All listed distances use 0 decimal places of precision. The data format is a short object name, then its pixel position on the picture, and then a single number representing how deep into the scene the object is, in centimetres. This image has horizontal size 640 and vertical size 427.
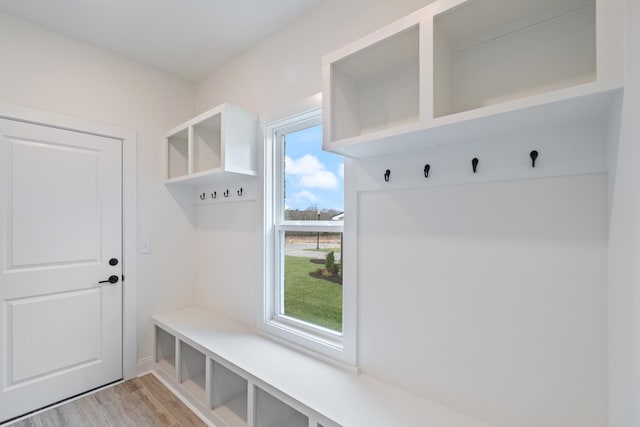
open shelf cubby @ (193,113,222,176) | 241
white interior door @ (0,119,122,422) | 194
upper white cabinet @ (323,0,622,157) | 88
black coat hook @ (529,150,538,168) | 111
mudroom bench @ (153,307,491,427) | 128
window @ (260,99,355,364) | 184
